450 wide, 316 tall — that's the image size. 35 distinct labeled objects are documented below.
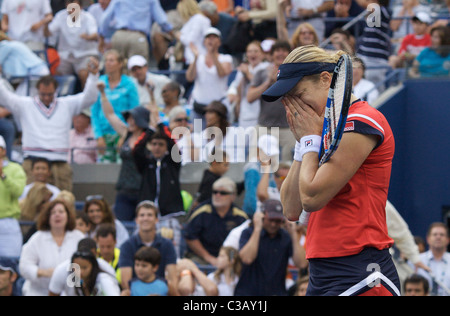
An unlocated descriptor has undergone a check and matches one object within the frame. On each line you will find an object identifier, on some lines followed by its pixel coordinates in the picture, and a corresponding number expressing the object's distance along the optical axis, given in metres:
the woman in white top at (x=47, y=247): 14.57
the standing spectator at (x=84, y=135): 19.83
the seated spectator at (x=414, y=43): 20.20
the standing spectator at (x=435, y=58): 19.52
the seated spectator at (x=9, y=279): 14.45
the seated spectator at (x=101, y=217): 15.95
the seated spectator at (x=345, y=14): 22.95
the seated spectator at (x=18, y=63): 21.55
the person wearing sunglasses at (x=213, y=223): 15.87
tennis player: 6.42
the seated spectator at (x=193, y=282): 14.12
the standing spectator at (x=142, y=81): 20.62
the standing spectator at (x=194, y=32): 22.84
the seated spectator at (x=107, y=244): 15.14
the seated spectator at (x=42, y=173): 17.48
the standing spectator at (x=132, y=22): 22.36
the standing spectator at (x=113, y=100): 19.61
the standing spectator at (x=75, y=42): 22.91
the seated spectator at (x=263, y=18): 22.72
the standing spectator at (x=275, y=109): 18.03
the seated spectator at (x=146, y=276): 13.78
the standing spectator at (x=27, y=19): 23.53
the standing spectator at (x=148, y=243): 14.28
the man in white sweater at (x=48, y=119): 18.00
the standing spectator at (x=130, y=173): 17.17
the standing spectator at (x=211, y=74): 20.50
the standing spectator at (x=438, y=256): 16.12
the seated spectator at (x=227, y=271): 14.52
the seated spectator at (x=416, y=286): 14.30
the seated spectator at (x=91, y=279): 13.35
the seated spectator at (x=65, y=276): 13.41
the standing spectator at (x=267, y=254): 14.39
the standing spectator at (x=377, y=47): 20.37
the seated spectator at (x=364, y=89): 18.44
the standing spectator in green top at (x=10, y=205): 15.91
